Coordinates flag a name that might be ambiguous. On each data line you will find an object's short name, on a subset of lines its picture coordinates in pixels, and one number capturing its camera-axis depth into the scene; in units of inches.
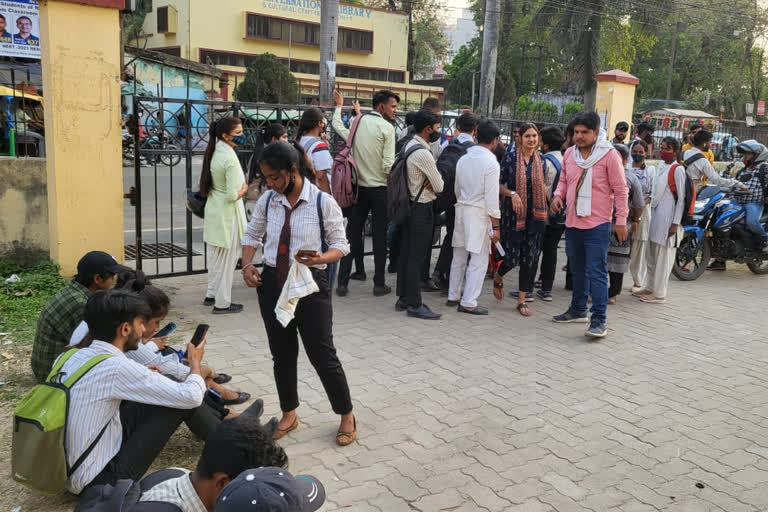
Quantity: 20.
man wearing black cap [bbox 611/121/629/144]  364.2
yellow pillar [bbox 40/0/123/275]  228.1
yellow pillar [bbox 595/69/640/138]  440.1
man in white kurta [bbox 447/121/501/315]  243.6
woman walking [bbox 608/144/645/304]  269.3
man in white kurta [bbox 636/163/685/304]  276.5
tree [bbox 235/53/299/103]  936.9
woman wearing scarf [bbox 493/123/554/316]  259.1
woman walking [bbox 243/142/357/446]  141.9
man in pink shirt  230.4
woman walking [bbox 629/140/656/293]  283.3
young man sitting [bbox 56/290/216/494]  112.5
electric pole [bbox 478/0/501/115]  719.1
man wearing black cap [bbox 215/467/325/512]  69.5
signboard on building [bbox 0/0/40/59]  716.0
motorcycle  326.3
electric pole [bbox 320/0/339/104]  475.8
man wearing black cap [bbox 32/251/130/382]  144.0
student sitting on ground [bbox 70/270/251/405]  130.8
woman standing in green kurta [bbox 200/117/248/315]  233.0
